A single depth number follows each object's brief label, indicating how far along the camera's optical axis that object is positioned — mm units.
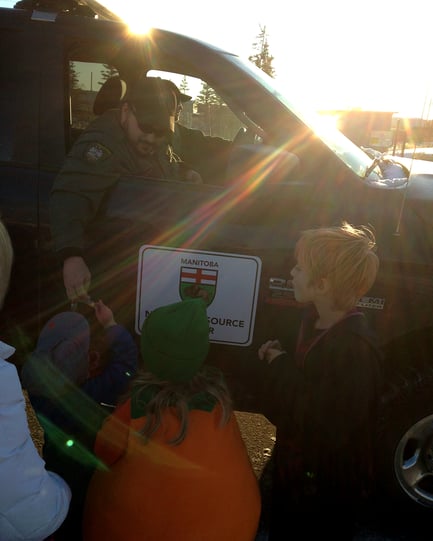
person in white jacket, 1223
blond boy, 1746
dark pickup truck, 2238
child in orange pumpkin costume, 1437
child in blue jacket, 1718
